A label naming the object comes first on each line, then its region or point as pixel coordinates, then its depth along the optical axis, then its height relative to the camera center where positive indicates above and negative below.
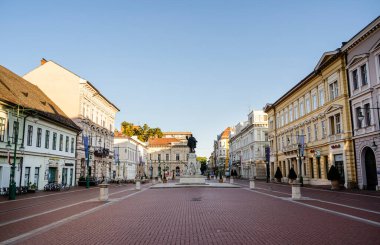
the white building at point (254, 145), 71.25 +4.95
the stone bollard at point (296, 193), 20.42 -1.74
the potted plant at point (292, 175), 40.88 -1.19
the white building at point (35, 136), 26.66 +3.23
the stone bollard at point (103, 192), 20.86 -1.58
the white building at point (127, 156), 68.69 +2.67
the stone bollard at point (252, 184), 33.31 -1.86
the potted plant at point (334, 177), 30.80 -1.14
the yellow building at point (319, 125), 32.94 +5.14
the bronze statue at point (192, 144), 44.12 +3.11
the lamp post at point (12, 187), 22.30 -1.28
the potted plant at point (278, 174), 47.44 -1.21
